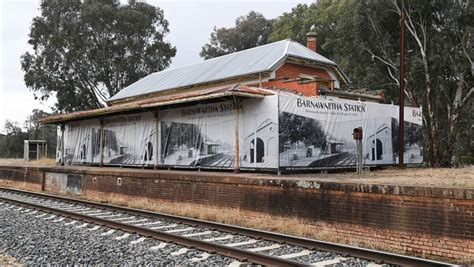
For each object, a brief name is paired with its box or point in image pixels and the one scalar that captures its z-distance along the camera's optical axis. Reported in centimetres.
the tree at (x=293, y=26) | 4338
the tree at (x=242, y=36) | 6025
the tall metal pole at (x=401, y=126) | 1722
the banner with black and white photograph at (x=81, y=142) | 2267
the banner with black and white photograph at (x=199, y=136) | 1538
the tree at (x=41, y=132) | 5525
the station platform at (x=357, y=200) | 764
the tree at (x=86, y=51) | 4631
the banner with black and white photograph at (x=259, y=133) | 1388
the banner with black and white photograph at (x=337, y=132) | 1413
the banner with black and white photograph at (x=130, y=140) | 1877
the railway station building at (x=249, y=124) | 1423
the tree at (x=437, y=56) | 2673
